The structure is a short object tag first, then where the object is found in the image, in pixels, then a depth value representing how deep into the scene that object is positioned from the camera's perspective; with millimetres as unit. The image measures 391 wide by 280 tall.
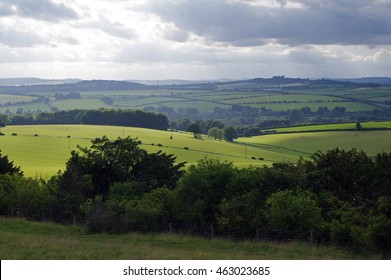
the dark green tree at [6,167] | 57812
